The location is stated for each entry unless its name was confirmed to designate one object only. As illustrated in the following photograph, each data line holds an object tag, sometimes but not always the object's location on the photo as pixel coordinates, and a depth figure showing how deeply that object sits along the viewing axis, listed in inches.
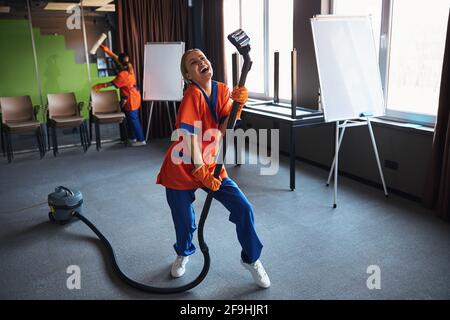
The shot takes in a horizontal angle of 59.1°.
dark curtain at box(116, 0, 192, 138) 236.1
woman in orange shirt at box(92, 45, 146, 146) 225.5
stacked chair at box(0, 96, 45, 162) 202.1
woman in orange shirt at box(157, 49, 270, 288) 79.0
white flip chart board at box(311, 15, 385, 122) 127.3
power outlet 141.8
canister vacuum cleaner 73.2
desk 150.2
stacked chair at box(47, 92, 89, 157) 212.8
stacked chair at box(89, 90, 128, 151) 224.4
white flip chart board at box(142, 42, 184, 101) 225.9
